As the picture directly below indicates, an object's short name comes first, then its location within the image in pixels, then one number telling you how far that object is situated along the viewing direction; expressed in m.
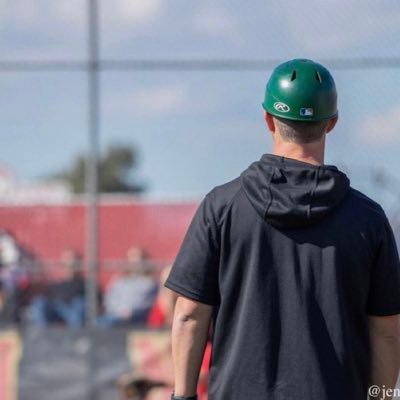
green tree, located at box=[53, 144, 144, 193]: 31.37
